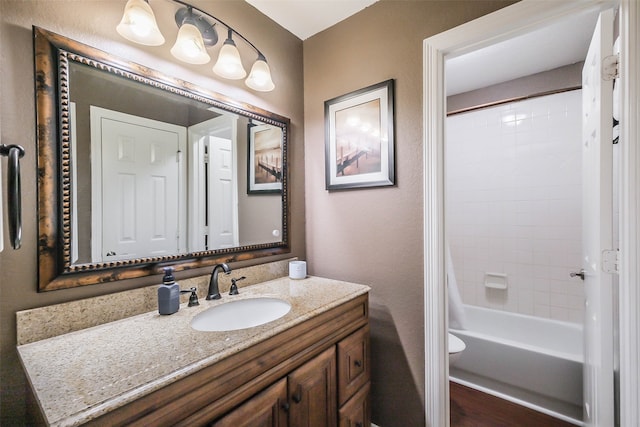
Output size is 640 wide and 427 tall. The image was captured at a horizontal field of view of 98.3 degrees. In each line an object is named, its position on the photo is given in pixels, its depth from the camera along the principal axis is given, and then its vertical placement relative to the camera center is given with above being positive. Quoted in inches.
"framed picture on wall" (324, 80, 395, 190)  60.2 +17.1
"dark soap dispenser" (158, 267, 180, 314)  42.1 -12.5
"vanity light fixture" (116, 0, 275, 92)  40.9 +29.4
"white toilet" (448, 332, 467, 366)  71.2 -36.2
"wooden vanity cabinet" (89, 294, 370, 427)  27.6 -22.0
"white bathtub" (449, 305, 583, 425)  68.6 -42.6
